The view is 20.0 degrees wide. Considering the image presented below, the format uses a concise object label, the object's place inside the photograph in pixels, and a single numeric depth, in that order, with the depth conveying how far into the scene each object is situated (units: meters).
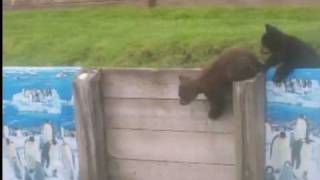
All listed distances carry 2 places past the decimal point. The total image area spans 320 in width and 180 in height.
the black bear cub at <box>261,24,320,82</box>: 5.05
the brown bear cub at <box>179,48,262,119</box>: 5.01
